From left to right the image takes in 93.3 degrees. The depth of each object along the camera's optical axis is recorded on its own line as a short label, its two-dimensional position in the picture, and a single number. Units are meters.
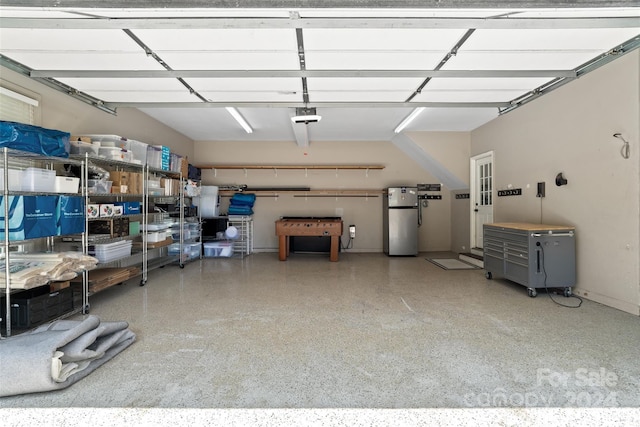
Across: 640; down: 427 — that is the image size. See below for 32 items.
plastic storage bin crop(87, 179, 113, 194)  3.33
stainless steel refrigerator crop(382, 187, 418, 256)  6.67
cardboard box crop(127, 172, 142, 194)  3.96
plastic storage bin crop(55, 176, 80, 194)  2.92
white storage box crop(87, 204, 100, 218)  3.28
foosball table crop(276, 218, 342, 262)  5.99
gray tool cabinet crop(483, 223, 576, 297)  3.63
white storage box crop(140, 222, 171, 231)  4.57
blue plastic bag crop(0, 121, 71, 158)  2.49
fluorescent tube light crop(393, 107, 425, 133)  4.79
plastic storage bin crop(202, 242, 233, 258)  6.52
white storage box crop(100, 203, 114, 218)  3.49
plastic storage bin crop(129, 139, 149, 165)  4.09
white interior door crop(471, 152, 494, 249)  5.78
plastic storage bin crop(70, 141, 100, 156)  3.30
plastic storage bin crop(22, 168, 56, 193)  2.67
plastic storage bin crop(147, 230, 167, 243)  4.59
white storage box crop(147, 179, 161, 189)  4.41
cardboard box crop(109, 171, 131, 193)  3.79
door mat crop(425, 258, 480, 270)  5.35
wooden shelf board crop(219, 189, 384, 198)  7.15
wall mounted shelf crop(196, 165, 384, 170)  7.05
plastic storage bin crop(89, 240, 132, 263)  3.50
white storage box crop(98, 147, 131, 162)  3.54
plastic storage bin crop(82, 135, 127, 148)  3.59
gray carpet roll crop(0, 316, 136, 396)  1.77
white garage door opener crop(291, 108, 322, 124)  4.33
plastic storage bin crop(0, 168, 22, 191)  2.55
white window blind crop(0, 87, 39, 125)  2.91
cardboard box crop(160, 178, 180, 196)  4.83
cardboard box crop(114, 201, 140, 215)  3.88
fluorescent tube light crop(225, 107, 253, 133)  4.80
